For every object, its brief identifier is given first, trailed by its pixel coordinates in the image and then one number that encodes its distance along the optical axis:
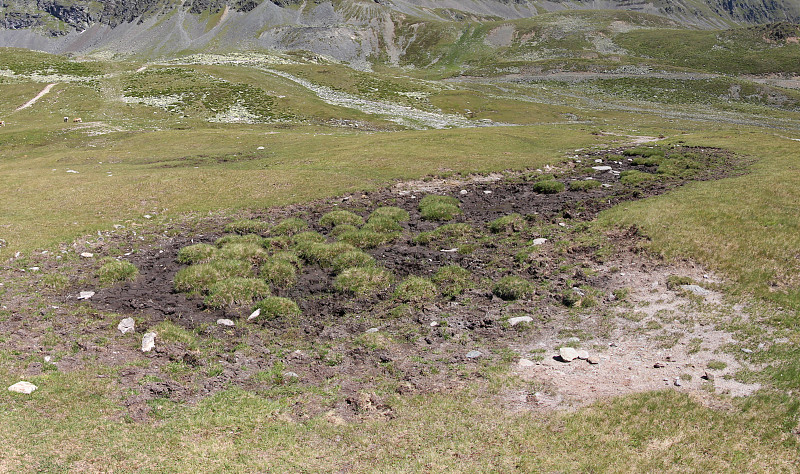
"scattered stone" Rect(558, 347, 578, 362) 11.55
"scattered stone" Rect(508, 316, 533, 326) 13.85
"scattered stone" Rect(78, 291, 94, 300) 15.72
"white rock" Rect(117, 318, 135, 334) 13.45
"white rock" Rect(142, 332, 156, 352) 12.47
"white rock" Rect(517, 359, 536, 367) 11.54
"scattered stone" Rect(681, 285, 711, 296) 14.38
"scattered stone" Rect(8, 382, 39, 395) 10.01
